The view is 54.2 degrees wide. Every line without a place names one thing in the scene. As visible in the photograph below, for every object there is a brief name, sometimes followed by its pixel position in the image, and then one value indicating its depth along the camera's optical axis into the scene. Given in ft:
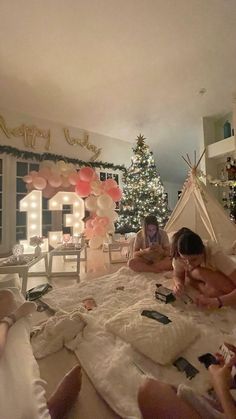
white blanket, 3.25
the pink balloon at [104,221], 13.58
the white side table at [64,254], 9.14
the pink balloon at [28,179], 13.10
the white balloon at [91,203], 13.97
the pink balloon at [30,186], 13.27
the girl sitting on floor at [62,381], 2.85
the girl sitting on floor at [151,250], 8.07
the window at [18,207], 14.24
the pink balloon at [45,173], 13.50
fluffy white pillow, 3.80
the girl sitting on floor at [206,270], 4.95
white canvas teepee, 10.93
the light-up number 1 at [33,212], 12.26
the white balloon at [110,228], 13.96
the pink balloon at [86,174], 13.99
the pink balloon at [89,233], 13.55
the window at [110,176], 18.34
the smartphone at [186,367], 3.46
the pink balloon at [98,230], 13.46
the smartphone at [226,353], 3.17
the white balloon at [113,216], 14.10
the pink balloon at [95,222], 13.59
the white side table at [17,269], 6.97
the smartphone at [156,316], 4.45
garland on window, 13.34
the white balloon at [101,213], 13.88
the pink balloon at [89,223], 13.78
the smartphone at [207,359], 3.62
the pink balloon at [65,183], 14.21
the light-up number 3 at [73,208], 13.39
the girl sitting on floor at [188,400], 2.37
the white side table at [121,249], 11.57
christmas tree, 16.30
